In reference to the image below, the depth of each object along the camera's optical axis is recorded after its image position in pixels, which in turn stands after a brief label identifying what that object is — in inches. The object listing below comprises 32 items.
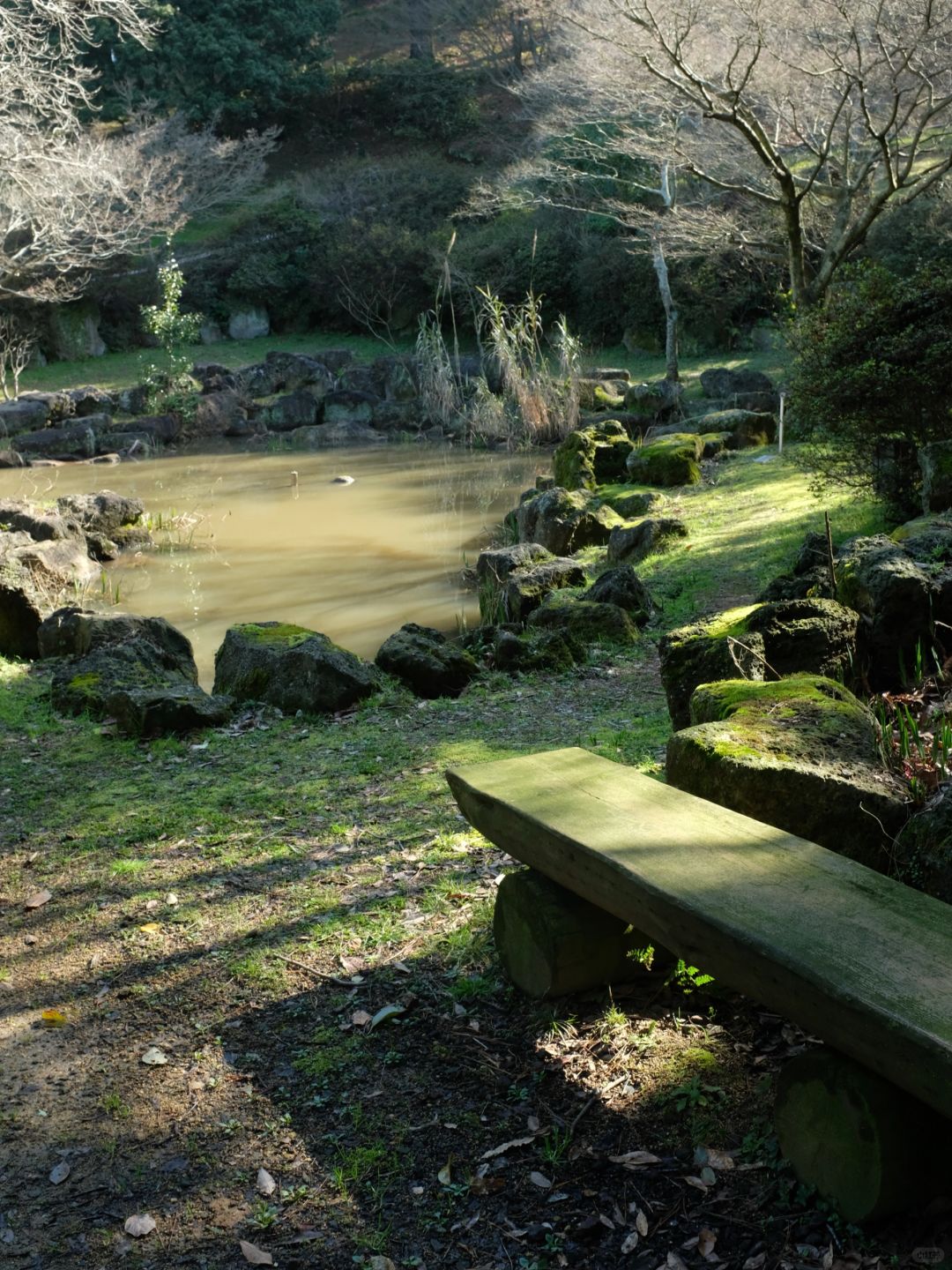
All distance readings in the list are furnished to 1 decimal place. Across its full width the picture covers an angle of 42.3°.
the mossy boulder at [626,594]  350.0
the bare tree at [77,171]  432.8
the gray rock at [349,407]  1002.1
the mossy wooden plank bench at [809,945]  88.1
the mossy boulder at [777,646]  191.3
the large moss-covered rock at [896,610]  199.0
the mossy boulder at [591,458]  590.9
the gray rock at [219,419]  998.4
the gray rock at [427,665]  303.6
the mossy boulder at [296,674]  287.1
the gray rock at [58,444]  904.3
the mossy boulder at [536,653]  313.3
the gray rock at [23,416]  939.3
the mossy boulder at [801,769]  129.7
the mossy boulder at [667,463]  566.9
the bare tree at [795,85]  521.0
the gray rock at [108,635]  338.3
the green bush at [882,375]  326.3
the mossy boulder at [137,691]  268.2
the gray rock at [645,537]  438.6
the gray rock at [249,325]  1318.9
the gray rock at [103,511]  569.9
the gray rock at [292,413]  1007.6
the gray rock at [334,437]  946.3
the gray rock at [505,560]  408.5
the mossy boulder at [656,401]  778.8
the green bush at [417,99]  1557.6
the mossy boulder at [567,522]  481.7
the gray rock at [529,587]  382.3
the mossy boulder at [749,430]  653.9
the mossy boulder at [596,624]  327.6
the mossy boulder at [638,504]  510.0
